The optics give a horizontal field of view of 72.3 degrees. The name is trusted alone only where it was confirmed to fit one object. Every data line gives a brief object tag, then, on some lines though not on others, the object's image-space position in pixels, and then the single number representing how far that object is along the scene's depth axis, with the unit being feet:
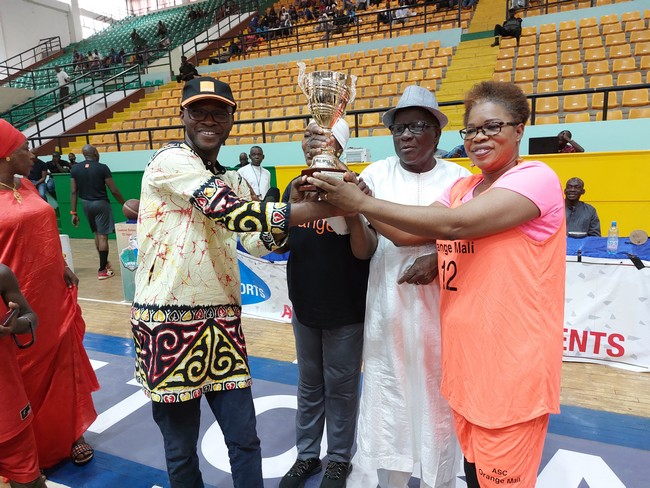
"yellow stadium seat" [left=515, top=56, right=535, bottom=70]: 28.15
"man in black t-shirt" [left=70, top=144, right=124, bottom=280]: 21.06
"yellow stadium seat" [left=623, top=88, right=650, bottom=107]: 22.00
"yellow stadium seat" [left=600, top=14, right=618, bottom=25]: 30.12
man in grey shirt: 14.26
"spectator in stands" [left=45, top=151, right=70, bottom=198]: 33.06
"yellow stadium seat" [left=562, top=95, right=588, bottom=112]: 23.66
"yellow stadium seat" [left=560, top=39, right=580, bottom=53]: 28.48
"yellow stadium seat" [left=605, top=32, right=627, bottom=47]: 27.43
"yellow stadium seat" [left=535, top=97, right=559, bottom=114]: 24.02
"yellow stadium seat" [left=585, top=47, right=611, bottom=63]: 26.61
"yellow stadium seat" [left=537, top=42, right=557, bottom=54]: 29.27
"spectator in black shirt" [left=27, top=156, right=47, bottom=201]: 30.25
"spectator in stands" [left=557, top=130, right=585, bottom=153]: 17.17
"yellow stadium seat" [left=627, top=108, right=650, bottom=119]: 20.25
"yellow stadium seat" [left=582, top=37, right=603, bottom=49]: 28.09
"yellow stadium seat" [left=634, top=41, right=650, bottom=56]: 25.72
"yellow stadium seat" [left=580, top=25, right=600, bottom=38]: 29.69
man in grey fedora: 5.82
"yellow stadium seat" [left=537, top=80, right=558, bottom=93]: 24.95
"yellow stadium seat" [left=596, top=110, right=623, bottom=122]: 20.99
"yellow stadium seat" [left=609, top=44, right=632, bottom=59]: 26.11
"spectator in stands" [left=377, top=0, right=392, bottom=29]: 41.32
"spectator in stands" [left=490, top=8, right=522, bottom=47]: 31.30
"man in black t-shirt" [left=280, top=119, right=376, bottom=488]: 6.63
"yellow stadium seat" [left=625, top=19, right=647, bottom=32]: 27.81
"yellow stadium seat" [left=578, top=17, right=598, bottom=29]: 30.73
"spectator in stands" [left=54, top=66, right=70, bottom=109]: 49.08
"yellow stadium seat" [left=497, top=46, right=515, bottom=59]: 30.17
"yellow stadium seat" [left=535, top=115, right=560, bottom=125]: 21.79
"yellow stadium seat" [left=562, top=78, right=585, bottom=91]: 24.31
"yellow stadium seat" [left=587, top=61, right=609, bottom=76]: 25.27
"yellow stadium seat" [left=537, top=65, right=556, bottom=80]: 26.07
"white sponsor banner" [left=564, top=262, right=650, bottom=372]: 10.98
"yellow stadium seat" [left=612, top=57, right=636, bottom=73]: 24.35
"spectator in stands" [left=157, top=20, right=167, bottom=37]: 62.44
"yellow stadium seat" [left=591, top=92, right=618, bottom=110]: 23.35
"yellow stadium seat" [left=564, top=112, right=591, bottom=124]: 21.95
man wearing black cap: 4.75
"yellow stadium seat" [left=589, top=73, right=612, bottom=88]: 23.95
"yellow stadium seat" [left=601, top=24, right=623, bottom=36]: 28.73
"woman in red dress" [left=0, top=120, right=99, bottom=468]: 6.73
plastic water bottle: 11.95
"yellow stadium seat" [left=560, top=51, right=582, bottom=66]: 27.09
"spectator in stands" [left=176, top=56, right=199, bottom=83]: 40.22
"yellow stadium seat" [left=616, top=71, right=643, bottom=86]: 23.16
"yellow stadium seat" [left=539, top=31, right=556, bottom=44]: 30.63
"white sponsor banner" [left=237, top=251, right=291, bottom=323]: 14.98
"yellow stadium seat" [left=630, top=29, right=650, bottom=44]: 26.72
